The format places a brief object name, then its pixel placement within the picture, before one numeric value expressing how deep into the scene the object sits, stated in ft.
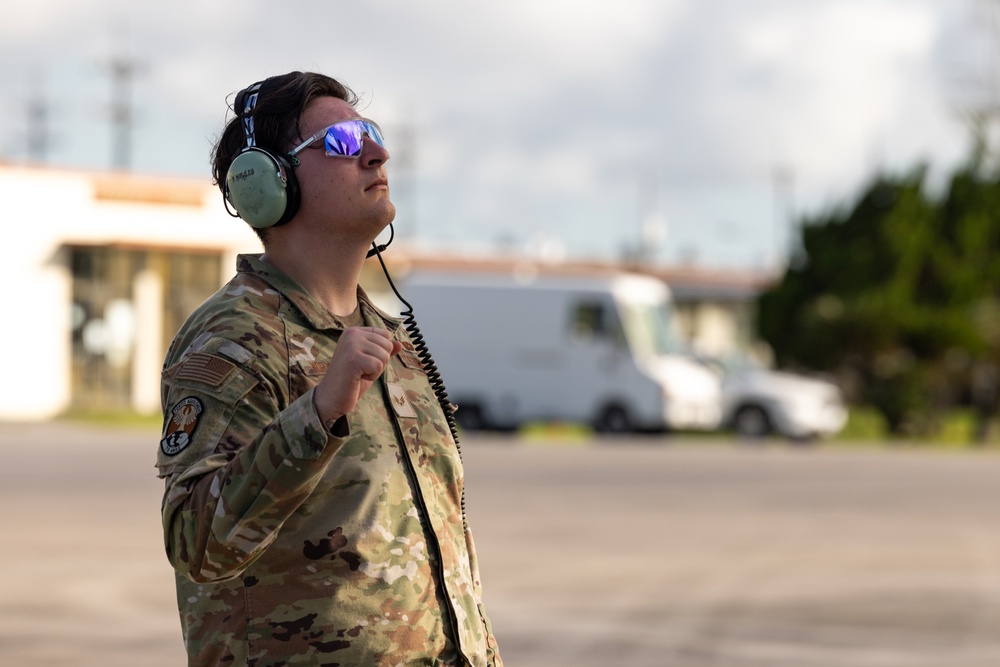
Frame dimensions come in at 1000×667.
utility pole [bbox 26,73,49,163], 251.60
